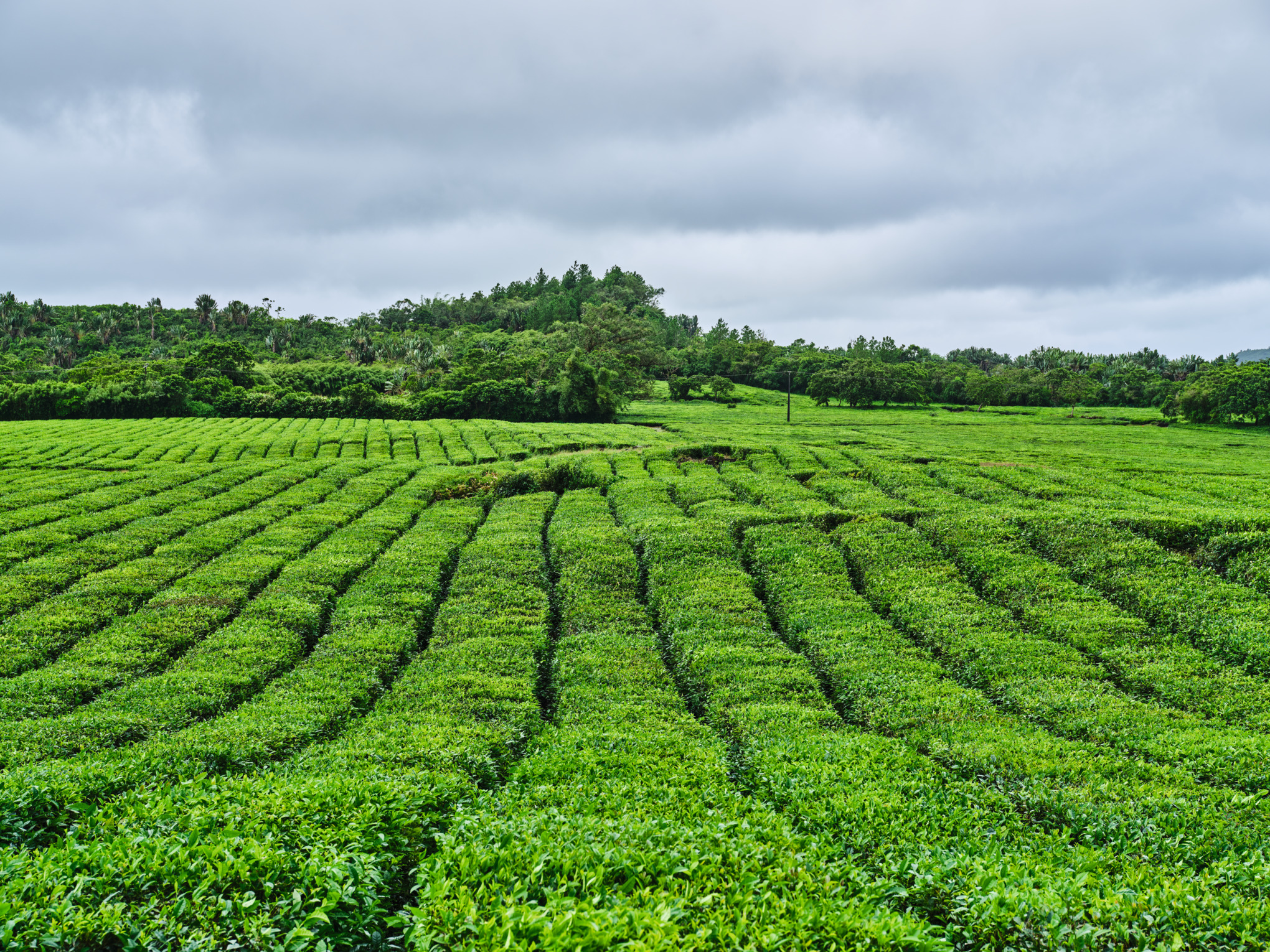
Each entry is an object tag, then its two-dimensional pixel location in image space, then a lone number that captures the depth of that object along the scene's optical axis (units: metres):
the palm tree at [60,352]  146.88
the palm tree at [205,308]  190.88
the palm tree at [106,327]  172.60
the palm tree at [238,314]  197.00
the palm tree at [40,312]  187.88
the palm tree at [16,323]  175.62
